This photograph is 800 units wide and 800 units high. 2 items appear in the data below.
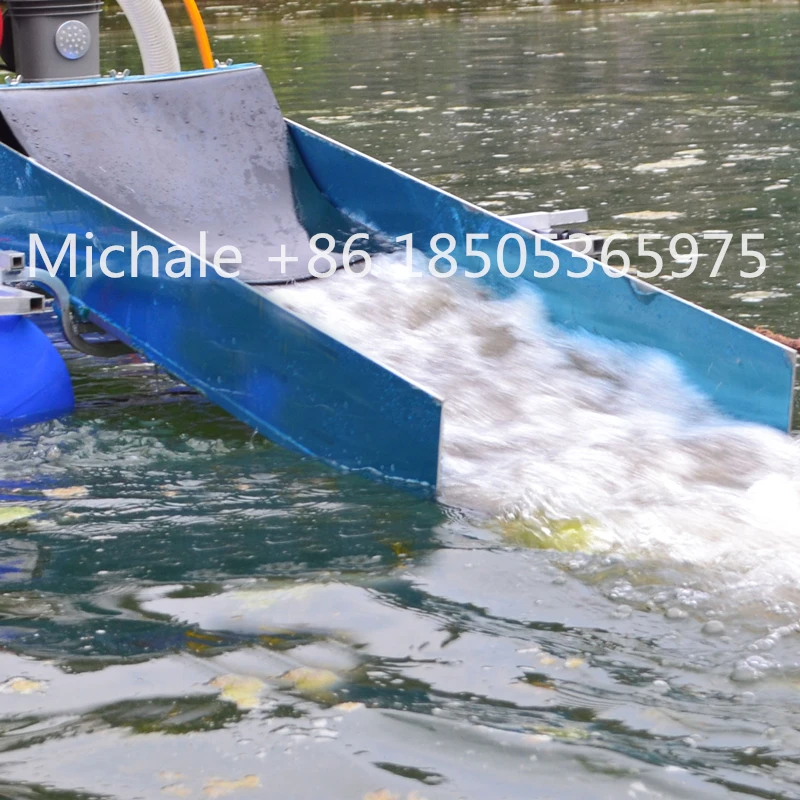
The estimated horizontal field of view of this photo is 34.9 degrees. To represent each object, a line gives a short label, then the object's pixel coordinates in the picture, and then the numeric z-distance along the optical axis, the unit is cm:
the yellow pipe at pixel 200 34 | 652
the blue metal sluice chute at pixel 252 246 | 417
